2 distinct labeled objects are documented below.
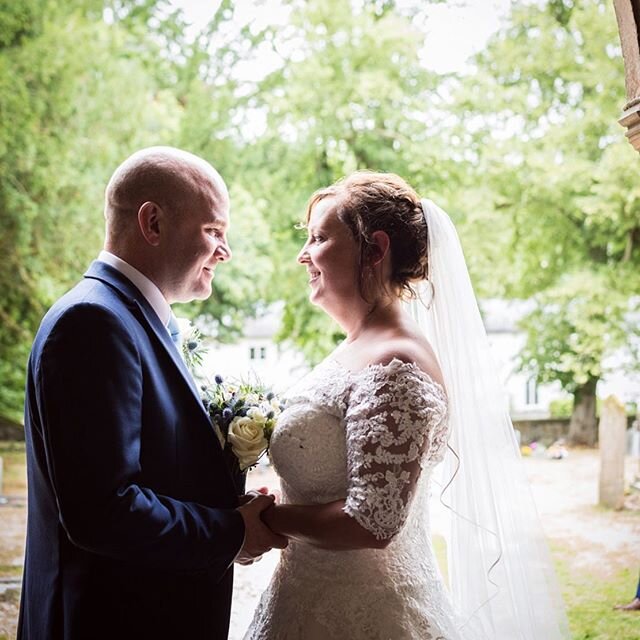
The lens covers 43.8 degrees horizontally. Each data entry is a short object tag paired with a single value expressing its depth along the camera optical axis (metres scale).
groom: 1.54
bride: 1.74
